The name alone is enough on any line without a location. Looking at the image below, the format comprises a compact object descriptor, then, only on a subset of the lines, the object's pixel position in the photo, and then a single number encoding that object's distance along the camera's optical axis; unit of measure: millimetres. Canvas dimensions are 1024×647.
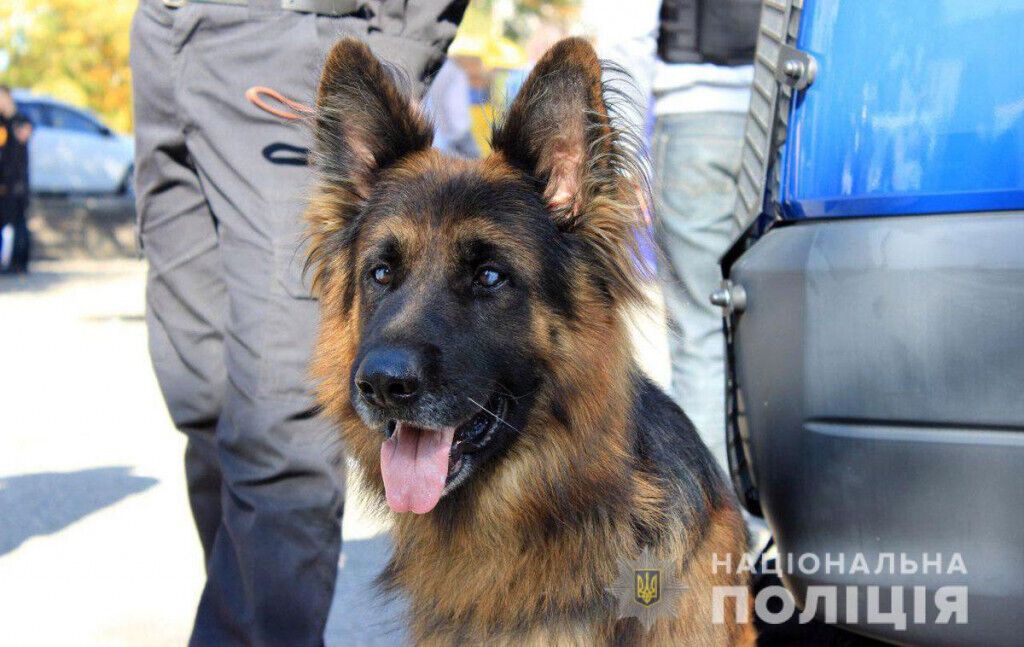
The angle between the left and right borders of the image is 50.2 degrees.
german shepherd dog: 2836
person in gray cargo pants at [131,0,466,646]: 3262
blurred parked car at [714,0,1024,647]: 2293
